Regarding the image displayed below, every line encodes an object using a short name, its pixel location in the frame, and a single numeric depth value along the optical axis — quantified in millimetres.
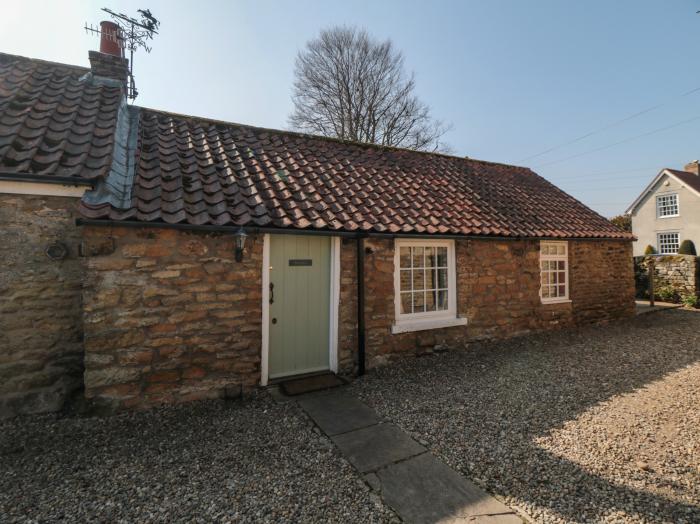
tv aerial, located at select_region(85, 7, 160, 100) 9045
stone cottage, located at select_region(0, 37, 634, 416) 4438
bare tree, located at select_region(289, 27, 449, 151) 18250
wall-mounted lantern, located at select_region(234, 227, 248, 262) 4805
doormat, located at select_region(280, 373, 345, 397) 5141
